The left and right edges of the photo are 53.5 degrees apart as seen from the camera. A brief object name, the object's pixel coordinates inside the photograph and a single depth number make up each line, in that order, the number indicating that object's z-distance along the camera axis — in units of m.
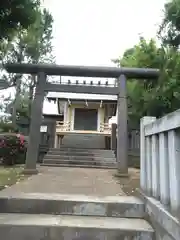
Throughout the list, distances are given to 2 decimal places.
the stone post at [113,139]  9.01
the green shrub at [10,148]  7.13
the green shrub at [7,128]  10.59
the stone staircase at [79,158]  7.09
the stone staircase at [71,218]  1.87
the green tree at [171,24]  3.48
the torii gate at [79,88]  5.32
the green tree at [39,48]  12.94
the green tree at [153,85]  4.65
